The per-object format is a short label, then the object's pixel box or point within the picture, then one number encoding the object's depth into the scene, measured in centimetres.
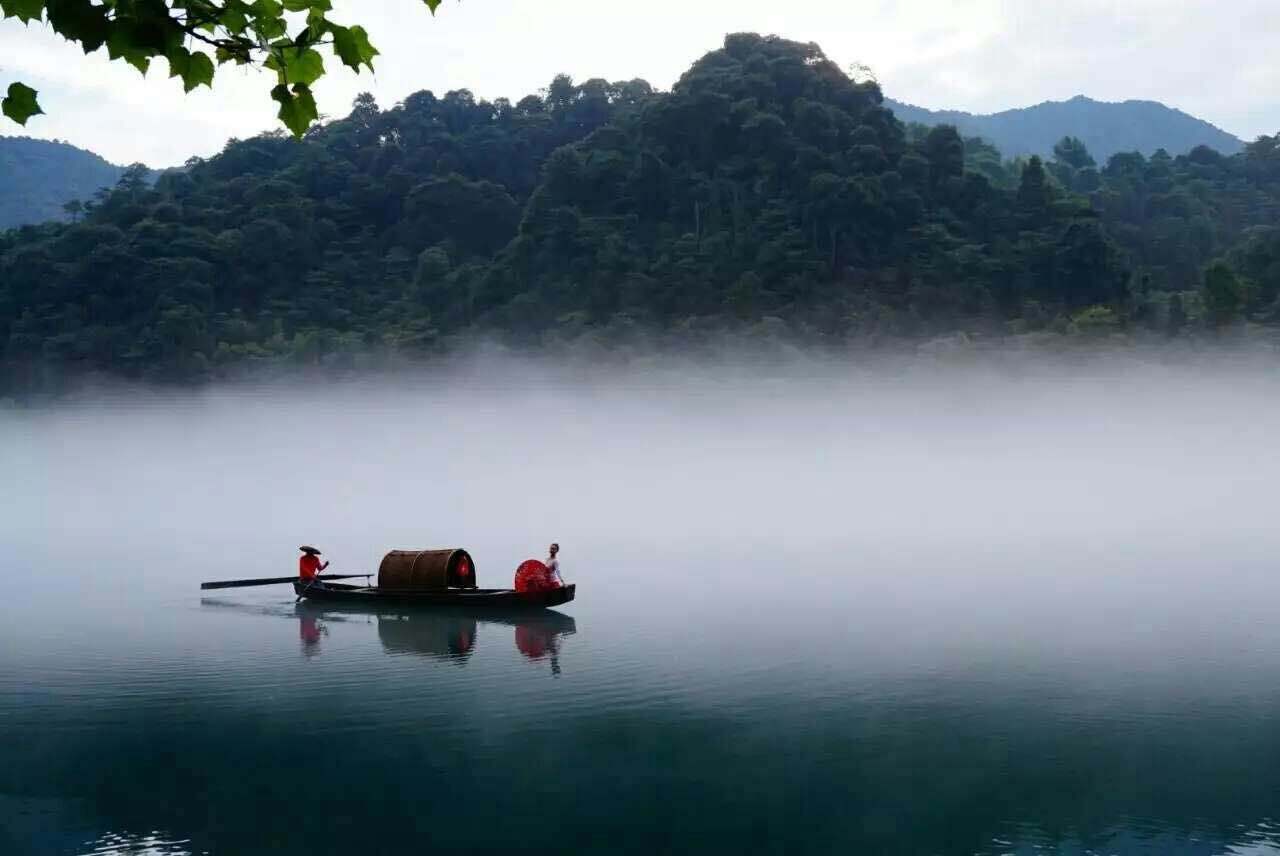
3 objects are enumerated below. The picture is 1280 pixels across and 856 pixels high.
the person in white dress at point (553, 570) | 2980
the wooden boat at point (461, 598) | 2933
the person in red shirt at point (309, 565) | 3294
